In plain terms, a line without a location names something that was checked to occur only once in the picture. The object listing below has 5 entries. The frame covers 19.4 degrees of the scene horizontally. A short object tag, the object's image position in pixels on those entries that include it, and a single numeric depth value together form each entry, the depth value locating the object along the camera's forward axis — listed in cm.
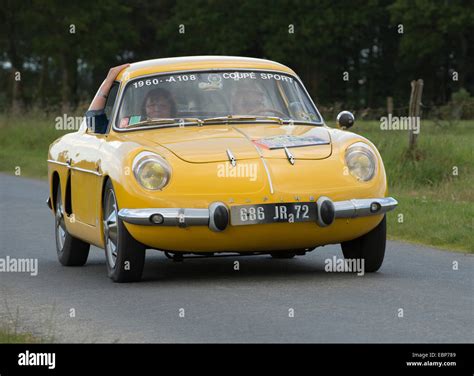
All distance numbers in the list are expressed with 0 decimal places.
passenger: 1077
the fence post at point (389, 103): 3358
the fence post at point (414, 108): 2031
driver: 1091
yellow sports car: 957
